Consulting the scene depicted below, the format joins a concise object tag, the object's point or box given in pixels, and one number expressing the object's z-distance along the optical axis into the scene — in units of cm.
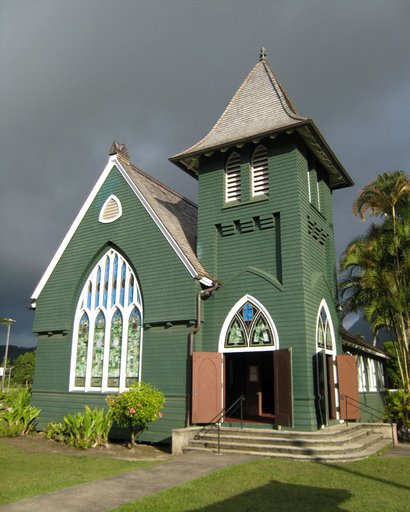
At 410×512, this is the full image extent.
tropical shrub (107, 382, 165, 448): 1306
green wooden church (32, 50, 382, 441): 1441
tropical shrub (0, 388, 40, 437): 1608
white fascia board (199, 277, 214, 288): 1540
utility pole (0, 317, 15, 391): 4566
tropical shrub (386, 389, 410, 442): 1603
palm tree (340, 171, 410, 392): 1770
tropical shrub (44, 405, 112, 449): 1398
